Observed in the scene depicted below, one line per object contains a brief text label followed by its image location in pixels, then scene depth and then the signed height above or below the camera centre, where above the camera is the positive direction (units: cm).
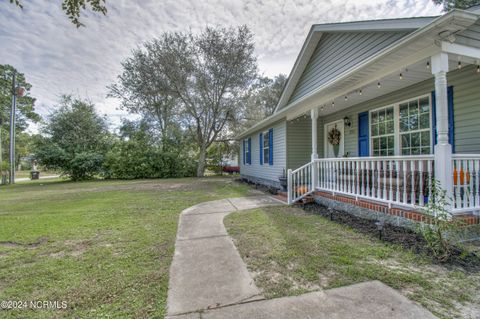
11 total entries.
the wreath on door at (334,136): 786 +82
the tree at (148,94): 1667 +567
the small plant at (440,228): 289 -98
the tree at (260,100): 1845 +613
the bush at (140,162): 1631 +6
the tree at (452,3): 1276 +924
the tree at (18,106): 2077 +660
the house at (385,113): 337 +123
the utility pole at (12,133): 1426 +212
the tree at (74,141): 1496 +178
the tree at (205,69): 1606 +690
